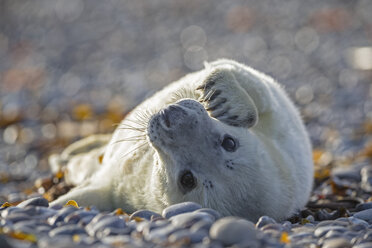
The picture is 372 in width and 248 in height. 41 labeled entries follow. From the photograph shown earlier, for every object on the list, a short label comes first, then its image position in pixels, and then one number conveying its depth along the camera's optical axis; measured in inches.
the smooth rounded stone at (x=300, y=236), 200.7
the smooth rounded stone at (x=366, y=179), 343.6
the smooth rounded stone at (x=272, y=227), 205.2
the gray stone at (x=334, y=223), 224.9
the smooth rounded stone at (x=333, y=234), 201.1
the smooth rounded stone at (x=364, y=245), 184.4
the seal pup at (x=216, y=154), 233.1
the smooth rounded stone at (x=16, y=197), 310.3
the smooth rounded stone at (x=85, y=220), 195.2
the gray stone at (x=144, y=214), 222.2
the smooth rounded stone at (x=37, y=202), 223.7
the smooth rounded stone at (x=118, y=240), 165.0
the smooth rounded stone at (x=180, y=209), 215.8
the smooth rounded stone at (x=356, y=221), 232.6
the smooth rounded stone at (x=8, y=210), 200.7
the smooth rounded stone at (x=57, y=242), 152.1
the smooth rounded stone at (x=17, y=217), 194.4
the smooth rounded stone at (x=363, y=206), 283.3
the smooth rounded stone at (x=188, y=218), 192.9
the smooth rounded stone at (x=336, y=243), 185.8
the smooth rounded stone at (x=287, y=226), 213.3
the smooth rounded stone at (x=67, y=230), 177.9
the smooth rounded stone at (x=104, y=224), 184.7
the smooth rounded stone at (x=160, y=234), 175.0
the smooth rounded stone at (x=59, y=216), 194.1
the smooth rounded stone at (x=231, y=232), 173.0
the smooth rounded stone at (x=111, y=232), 181.8
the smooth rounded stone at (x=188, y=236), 172.7
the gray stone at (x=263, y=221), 217.8
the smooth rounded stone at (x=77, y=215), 197.0
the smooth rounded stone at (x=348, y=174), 368.1
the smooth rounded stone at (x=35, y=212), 202.8
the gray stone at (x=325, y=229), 206.7
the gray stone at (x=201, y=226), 182.3
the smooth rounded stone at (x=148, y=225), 184.4
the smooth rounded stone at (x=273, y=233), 191.4
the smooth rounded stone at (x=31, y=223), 184.3
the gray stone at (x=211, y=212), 209.5
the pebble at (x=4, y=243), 150.4
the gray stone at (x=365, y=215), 251.0
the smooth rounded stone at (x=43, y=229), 179.6
